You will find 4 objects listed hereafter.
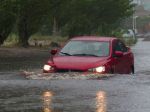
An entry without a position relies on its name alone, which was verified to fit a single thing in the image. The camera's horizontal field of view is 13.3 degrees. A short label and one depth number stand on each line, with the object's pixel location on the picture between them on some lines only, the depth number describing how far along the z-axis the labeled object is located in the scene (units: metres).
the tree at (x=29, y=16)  44.47
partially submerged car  16.84
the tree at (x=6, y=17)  37.59
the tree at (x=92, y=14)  58.97
